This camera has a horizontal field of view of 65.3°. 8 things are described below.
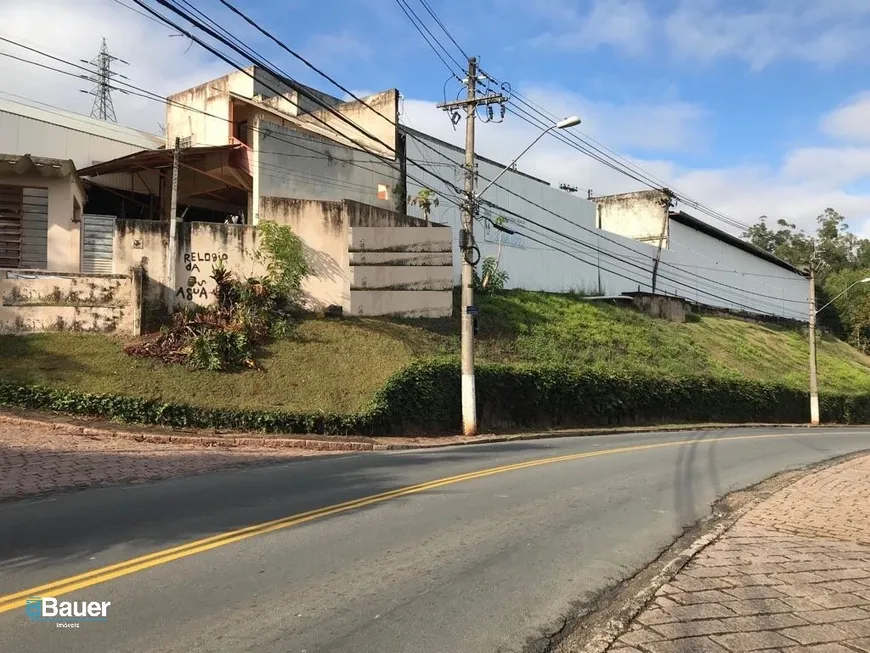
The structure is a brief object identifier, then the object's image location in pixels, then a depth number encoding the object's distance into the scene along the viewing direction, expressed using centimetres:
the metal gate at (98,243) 1983
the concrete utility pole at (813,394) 3353
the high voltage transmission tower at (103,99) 3049
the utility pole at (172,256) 1959
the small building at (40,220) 1966
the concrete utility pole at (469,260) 1864
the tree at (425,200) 2650
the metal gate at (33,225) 1992
